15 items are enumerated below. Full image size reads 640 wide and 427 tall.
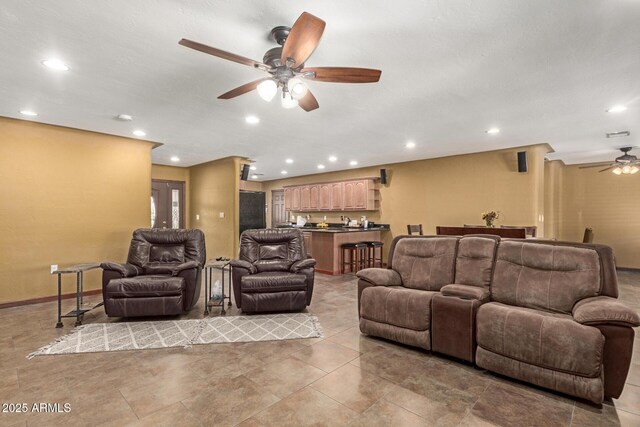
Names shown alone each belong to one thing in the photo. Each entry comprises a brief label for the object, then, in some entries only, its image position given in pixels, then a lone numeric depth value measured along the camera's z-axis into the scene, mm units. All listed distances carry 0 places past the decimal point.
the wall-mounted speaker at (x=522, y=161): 5805
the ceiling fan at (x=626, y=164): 6395
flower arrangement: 5331
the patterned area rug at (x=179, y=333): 3037
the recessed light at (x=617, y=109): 3768
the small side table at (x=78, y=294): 3525
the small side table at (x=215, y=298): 3998
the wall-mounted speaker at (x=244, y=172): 7531
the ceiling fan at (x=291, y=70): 1875
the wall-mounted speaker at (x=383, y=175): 8052
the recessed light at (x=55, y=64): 2707
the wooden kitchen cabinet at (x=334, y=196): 8289
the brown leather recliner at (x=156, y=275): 3658
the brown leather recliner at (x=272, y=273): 3918
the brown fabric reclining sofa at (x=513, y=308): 2102
